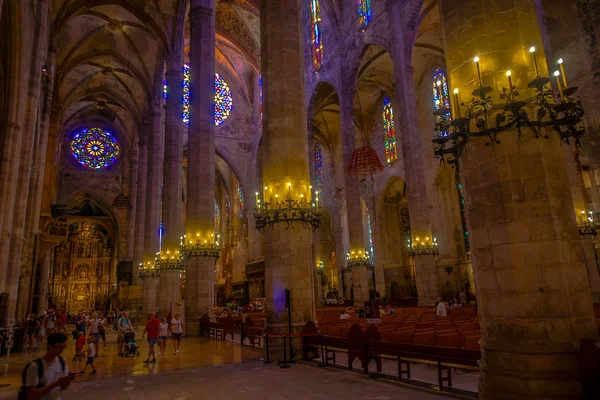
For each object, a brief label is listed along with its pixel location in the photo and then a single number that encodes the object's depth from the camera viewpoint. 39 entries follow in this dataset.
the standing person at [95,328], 11.70
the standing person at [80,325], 12.48
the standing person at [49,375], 3.20
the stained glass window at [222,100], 39.16
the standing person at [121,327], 12.62
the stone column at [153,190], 27.31
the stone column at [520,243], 4.66
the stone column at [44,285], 26.70
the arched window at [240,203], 41.77
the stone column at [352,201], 24.45
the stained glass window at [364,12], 25.95
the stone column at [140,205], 32.28
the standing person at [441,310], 13.88
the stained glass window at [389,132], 32.38
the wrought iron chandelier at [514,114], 5.11
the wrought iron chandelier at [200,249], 17.52
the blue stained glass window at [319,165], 39.38
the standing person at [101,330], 13.14
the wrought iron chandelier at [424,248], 20.89
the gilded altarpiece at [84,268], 40.47
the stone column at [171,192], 21.16
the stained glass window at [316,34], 30.69
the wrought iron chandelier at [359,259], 24.42
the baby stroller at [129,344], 12.17
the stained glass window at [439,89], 28.31
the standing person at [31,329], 16.69
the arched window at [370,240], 33.53
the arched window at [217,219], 48.06
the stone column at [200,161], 17.69
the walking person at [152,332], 10.61
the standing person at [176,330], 11.97
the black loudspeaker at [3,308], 13.38
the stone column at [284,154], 10.27
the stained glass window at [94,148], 39.16
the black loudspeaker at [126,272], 34.20
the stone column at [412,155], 21.25
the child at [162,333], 11.65
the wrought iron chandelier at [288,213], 10.51
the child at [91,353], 9.21
